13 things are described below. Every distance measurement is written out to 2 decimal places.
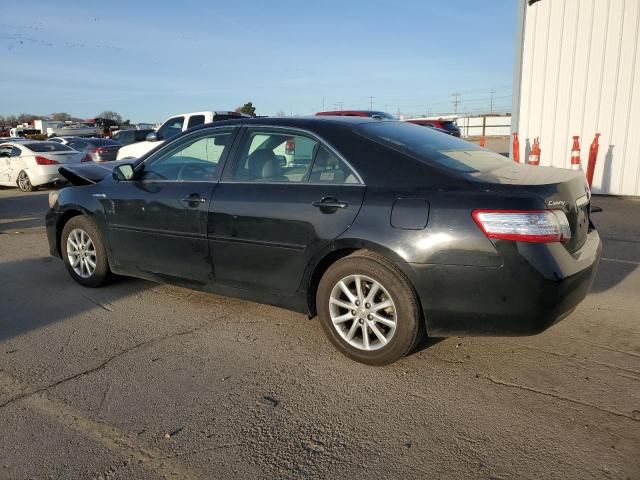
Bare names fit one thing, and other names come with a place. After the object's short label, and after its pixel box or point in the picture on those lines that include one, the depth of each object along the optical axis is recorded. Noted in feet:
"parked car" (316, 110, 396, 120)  51.83
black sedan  9.90
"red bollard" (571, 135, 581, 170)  31.59
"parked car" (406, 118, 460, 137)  69.87
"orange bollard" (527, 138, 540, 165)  33.06
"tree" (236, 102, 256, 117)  164.44
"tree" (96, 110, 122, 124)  300.11
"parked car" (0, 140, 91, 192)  47.98
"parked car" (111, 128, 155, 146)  61.87
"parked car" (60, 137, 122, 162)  54.75
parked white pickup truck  43.66
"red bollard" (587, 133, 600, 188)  32.81
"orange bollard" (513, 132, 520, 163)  38.83
